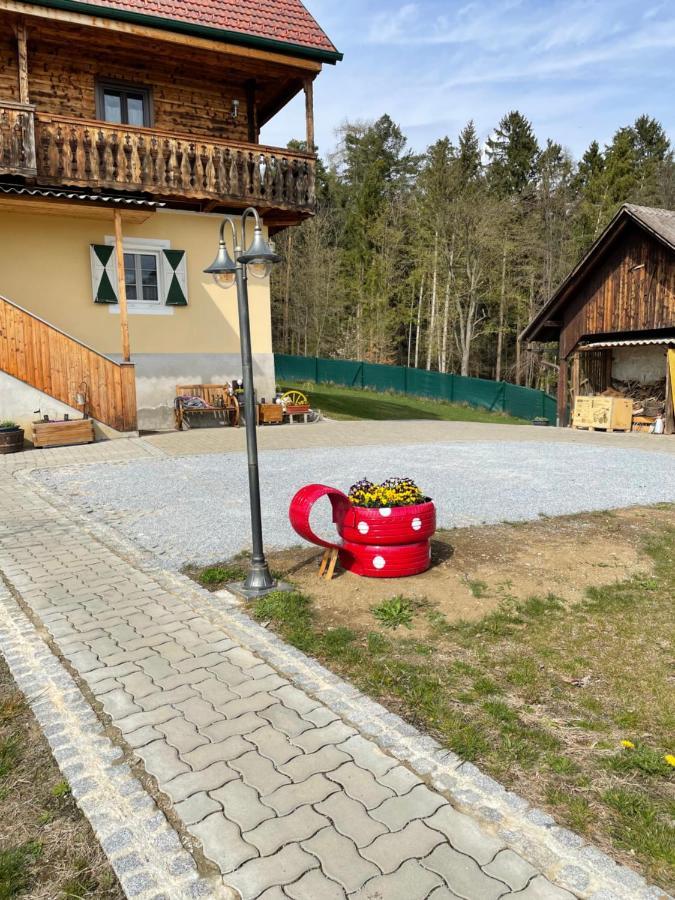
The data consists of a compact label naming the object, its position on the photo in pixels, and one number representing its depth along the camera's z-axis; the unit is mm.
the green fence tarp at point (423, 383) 27594
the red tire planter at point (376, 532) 4887
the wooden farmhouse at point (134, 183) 12109
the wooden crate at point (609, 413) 19594
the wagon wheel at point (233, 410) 15031
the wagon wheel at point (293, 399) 16377
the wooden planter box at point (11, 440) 11164
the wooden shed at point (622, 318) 18812
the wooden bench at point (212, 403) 14641
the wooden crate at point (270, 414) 15594
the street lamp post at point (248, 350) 4531
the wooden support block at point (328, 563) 5109
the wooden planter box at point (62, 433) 11680
